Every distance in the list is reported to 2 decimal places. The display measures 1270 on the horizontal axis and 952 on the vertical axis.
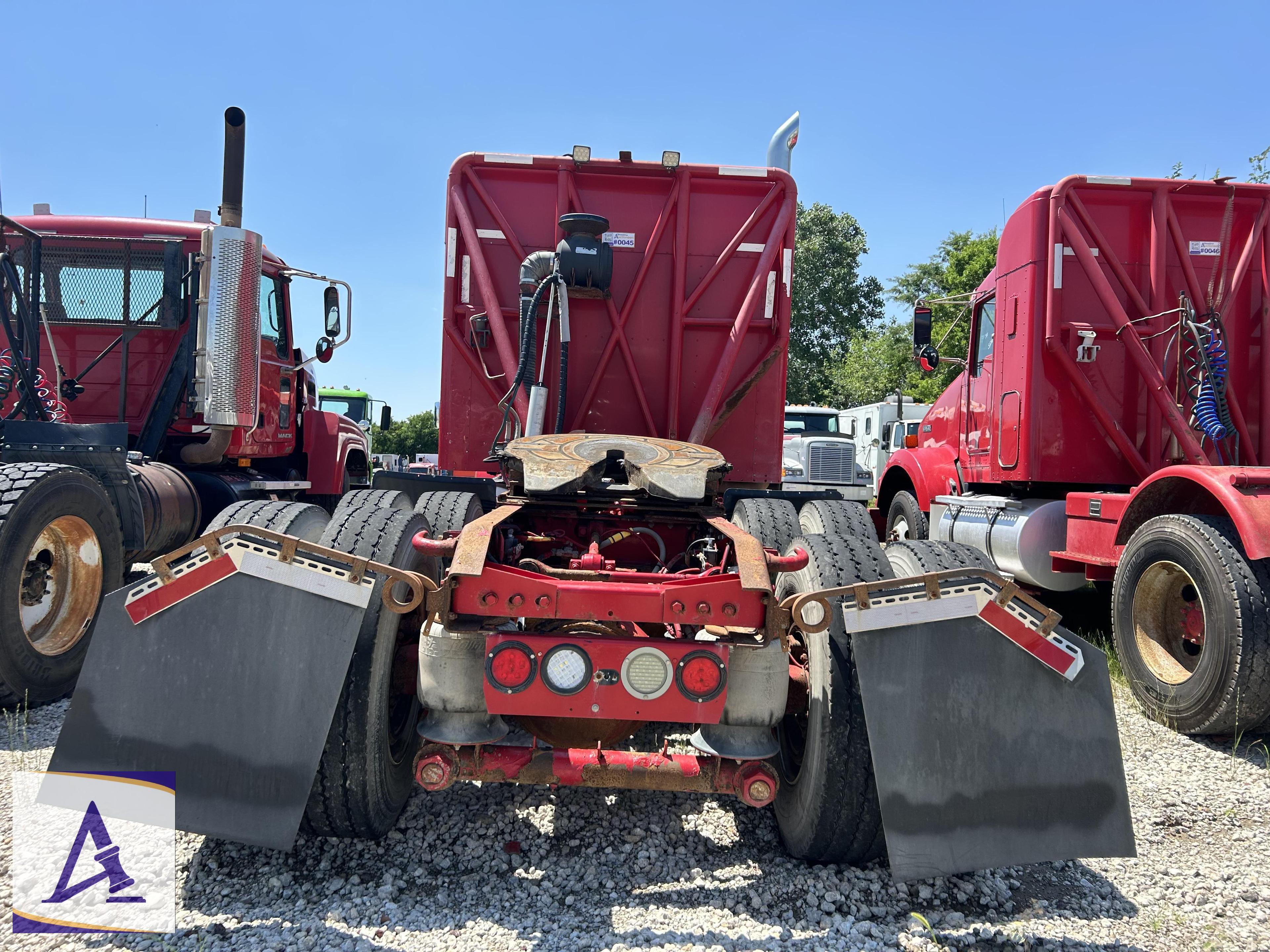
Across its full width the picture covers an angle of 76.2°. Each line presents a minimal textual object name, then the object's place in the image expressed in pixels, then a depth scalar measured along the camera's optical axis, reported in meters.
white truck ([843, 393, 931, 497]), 13.13
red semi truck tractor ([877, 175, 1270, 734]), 5.83
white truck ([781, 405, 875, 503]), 12.45
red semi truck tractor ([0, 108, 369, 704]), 4.62
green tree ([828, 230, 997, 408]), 27.61
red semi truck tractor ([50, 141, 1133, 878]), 2.53
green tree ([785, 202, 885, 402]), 34.16
